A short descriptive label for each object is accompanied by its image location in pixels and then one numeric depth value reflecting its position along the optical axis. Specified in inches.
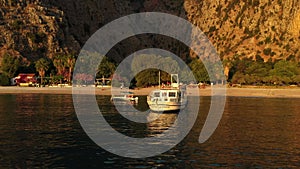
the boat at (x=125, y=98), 4357.3
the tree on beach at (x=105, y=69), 7185.0
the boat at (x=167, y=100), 3112.7
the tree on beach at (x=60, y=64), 7313.0
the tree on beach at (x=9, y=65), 7219.5
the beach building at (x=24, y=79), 7066.9
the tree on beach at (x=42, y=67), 7126.0
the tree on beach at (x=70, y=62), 7204.7
